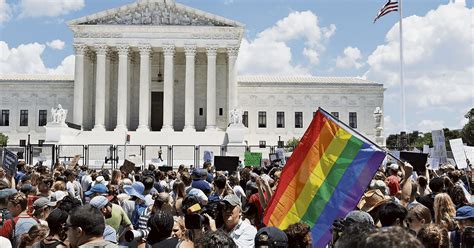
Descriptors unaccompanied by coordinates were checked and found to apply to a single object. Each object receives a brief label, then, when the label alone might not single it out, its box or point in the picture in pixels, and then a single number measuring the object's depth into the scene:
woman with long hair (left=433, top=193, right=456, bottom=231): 7.48
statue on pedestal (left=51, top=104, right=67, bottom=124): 56.59
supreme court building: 62.41
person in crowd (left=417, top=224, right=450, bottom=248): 5.58
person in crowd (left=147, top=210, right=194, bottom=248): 6.18
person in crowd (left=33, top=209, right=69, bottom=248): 6.17
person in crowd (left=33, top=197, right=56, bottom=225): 8.48
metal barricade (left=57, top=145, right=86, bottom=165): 52.21
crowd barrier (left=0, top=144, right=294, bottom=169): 45.53
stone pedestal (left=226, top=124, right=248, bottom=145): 57.66
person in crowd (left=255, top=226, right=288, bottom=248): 5.36
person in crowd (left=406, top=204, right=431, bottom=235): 6.68
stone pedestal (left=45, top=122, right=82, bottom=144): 55.91
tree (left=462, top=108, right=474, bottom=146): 80.31
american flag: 44.97
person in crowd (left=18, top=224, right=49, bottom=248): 6.68
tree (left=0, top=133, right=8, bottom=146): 65.00
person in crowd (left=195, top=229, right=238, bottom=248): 4.83
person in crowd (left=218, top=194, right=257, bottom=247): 6.87
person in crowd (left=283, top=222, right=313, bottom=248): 5.97
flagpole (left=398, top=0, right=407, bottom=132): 46.27
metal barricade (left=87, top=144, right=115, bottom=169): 44.69
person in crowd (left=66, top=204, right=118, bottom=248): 5.23
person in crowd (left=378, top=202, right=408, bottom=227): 6.71
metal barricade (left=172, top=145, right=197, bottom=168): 52.25
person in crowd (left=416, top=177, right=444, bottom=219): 9.68
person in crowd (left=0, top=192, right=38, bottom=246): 7.44
